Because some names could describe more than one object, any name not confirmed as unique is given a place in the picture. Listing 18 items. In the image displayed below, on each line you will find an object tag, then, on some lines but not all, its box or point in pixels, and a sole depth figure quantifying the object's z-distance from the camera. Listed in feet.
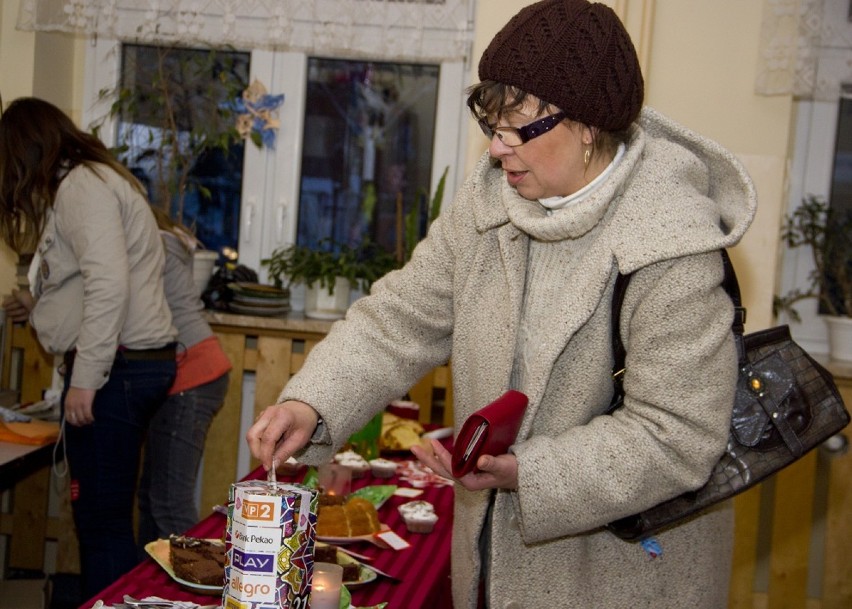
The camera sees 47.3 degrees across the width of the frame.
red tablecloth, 5.15
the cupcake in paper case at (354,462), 8.12
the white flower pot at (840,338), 11.19
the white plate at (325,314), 12.21
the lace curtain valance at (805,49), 10.16
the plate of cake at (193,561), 5.10
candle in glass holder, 4.62
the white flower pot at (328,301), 12.25
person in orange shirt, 9.80
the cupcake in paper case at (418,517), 6.81
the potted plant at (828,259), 11.30
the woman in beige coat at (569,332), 4.20
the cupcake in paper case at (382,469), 8.30
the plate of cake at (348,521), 6.37
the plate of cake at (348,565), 5.50
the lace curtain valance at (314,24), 12.18
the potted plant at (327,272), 12.10
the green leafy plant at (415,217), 12.09
